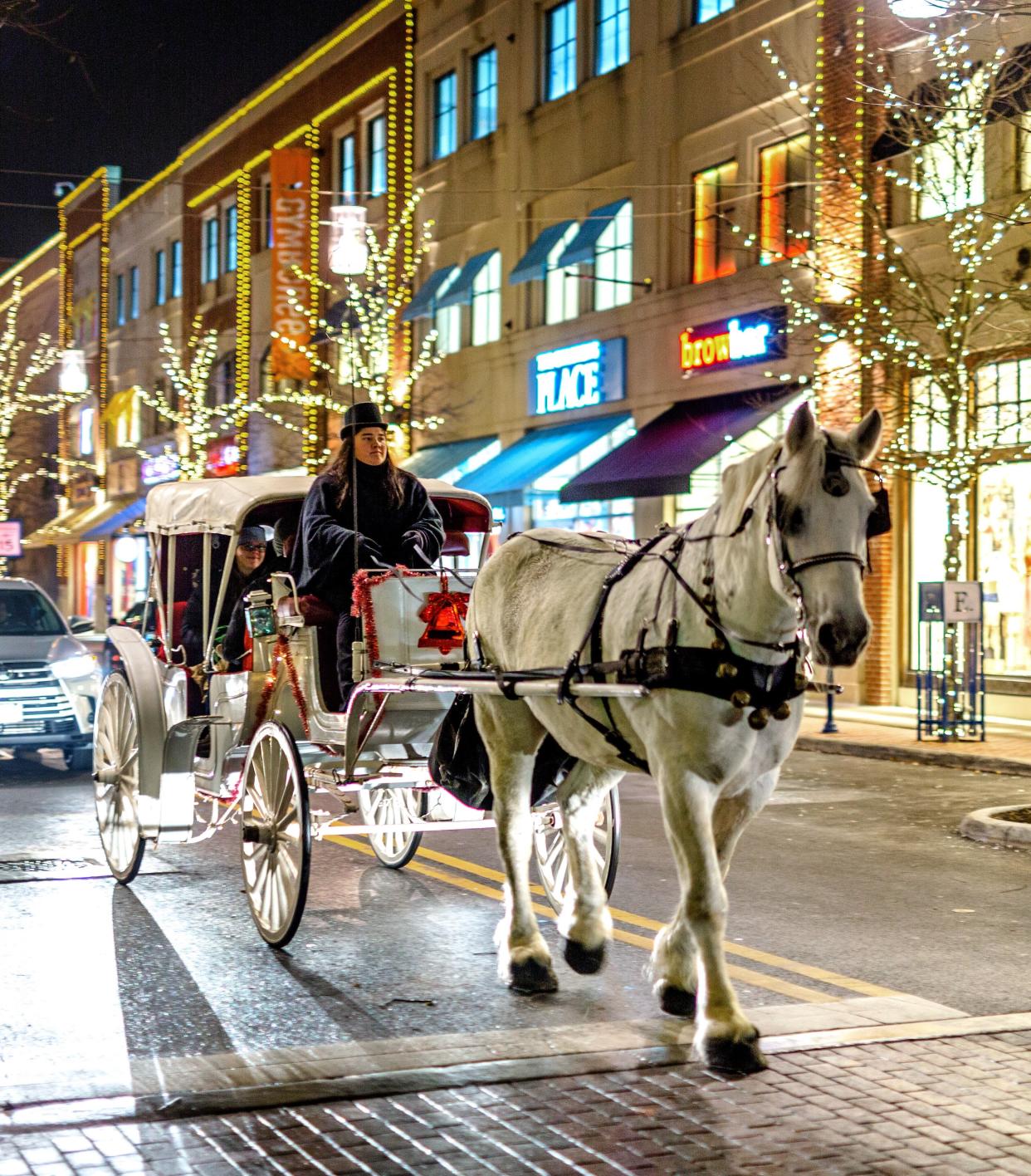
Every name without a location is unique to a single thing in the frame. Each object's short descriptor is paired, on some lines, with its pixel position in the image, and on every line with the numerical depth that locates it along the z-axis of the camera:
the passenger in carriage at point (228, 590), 9.16
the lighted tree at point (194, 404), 41.81
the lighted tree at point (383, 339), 30.72
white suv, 14.49
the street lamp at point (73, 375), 37.88
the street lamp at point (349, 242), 24.25
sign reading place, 26.14
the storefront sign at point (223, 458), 41.38
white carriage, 7.71
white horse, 5.25
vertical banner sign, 33.75
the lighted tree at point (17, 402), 42.84
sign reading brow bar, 22.34
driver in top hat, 8.28
